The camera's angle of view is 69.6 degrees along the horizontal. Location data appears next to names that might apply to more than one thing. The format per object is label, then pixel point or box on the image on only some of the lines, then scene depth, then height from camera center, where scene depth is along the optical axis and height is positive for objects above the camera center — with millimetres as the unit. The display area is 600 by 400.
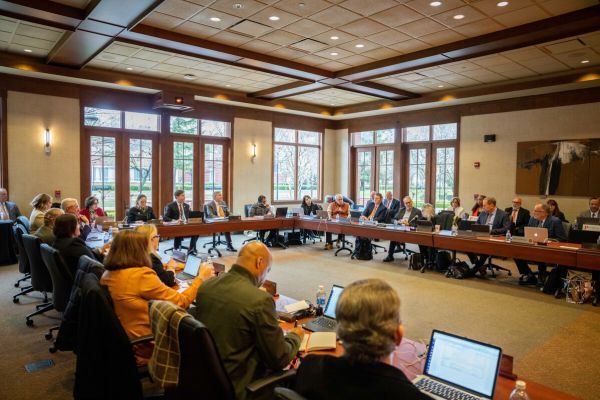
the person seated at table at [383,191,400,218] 8844 -455
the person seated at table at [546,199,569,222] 7617 -481
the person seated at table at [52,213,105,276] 3553 -539
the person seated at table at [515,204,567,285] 5988 -673
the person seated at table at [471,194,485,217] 8359 -457
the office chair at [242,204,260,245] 9092 -655
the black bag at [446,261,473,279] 6422 -1327
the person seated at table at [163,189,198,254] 7766 -591
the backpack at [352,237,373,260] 7797 -1244
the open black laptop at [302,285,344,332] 2471 -829
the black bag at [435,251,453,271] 6824 -1243
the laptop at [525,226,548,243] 5512 -659
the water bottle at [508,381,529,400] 1644 -804
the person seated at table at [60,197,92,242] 5123 -527
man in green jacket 1852 -655
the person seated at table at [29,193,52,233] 5590 -379
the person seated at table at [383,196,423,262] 7575 -633
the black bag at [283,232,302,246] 9180 -1240
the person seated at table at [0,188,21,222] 7176 -528
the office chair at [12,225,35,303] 4839 -930
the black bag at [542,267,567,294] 5544 -1253
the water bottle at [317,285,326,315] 2795 -790
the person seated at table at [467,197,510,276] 6609 -626
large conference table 5086 -832
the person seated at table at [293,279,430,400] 1228 -515
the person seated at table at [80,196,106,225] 6734 -497
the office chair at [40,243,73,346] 3436 -799
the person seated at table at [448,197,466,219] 8195 -507
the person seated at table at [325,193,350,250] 8789 -611
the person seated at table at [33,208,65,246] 4359 -522
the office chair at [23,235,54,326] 4098 -872
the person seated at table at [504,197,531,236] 6887 -573
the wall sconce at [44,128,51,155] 7988 +680
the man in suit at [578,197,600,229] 6934 -384
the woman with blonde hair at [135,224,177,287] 3158 -650
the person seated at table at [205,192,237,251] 8430 -602
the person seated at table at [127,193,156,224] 7344 -574
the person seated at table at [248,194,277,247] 8812 -651
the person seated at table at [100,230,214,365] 2510 -629
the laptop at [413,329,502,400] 1714 -776
